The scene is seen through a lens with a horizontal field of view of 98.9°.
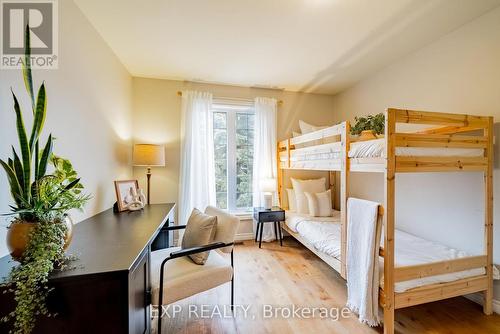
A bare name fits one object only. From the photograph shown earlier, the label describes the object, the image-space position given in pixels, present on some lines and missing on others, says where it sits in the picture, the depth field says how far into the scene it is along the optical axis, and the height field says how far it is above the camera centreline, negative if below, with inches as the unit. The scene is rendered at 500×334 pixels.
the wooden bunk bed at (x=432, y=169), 60.7 -0.8
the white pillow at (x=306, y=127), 139.3 +25.6
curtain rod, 126.5 +42.6
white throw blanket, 62.5 -28.7
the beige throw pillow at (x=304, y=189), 128.8 -14.0
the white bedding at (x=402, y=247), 64.5 -30.2
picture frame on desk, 85.9 -10.8
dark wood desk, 35.4 -21.8
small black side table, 122.2 -29.1
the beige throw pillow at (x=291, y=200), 135.9 -21.9
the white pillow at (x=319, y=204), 121.2 -21.8
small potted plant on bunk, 80.2 +15.1
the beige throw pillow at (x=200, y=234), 64.4 -20.9
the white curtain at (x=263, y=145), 136.1 +13.5
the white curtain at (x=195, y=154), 124.6 +7.1
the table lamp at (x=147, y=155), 104.5 +5.5
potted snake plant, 31.0 -9.8
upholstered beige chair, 55.2 -30.0
